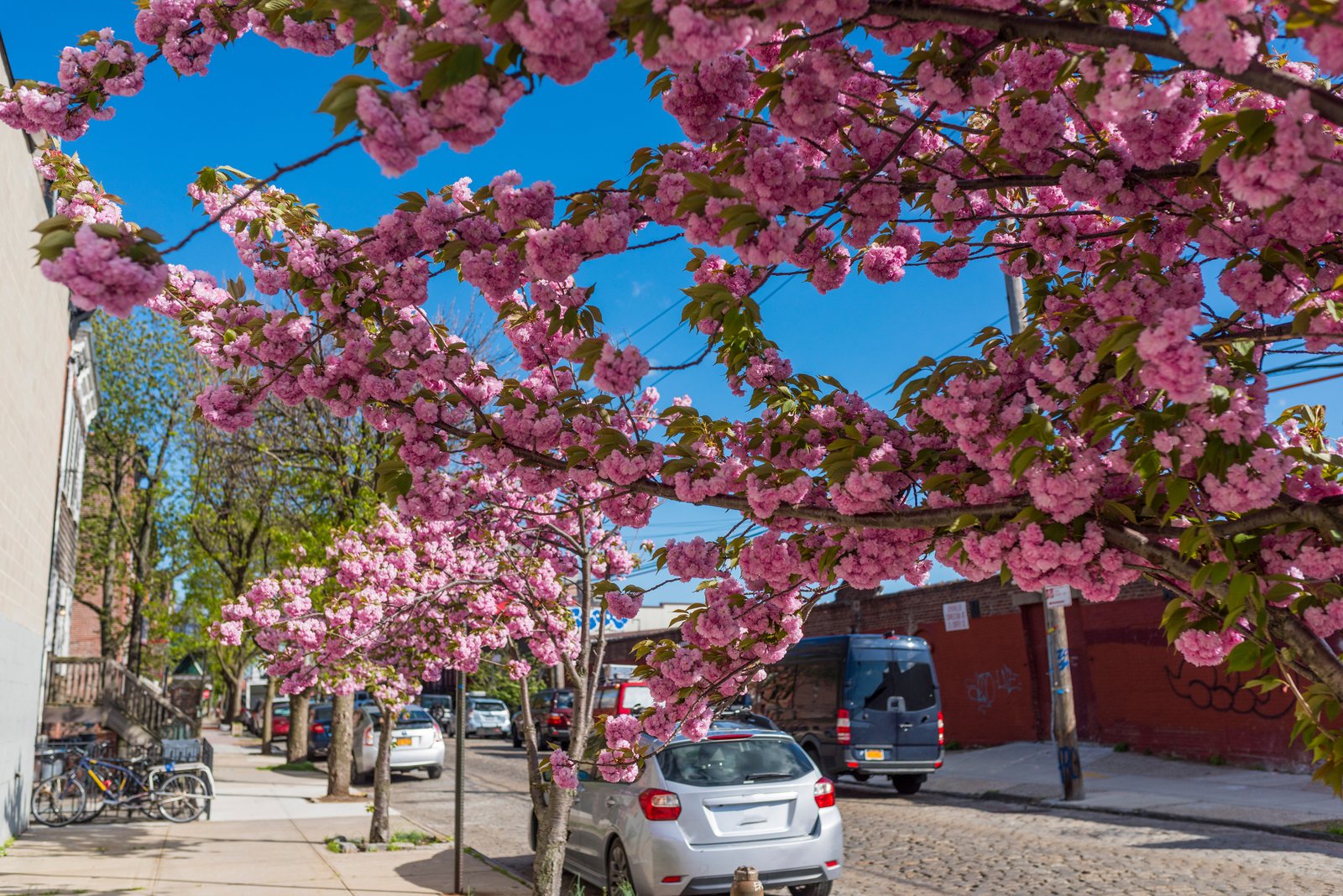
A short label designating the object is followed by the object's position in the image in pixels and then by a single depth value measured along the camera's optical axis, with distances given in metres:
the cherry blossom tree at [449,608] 7.91
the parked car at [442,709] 36.03
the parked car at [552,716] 27.69
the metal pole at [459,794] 9.31
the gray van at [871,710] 16.69
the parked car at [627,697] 19.73
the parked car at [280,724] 35.62
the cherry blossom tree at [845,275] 2.70
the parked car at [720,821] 8.37
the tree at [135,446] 27.62
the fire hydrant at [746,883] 6.26
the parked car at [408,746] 22.11
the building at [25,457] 11.86
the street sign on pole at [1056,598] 14.66
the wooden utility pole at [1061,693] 14.56
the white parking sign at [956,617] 21.11
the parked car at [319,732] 27.27
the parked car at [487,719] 35.72
